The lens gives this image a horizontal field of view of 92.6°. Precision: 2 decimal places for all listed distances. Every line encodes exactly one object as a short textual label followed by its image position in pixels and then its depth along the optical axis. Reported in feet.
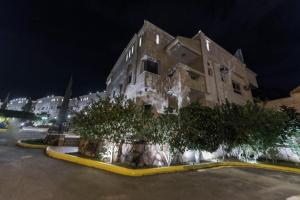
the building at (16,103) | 308.67
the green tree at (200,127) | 34.04
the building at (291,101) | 61.57
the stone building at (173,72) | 51.06
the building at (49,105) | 244.42
